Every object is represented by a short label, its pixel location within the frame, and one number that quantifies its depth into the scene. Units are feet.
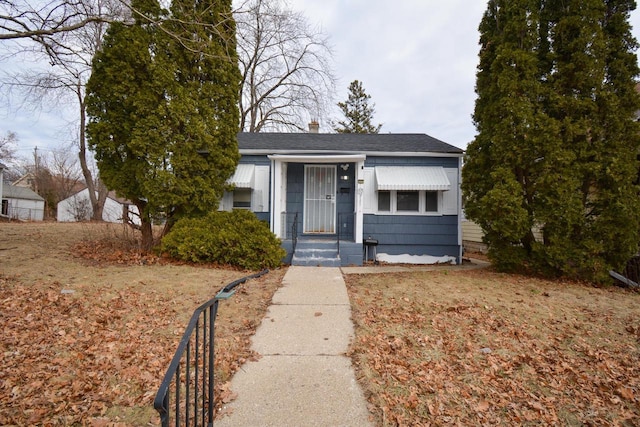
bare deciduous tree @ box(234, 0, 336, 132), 58.75
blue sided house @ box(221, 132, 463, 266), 30.76
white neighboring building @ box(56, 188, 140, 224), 119.75
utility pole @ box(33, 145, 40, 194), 129.33
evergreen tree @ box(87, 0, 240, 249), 24.94
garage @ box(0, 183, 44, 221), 98.19
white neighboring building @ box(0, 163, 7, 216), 66.44
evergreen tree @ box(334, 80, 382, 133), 98.94
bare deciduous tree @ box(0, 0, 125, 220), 23.95
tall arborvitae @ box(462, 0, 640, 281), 21.33
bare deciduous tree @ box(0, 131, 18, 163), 96.94
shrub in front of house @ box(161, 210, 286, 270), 25.36
